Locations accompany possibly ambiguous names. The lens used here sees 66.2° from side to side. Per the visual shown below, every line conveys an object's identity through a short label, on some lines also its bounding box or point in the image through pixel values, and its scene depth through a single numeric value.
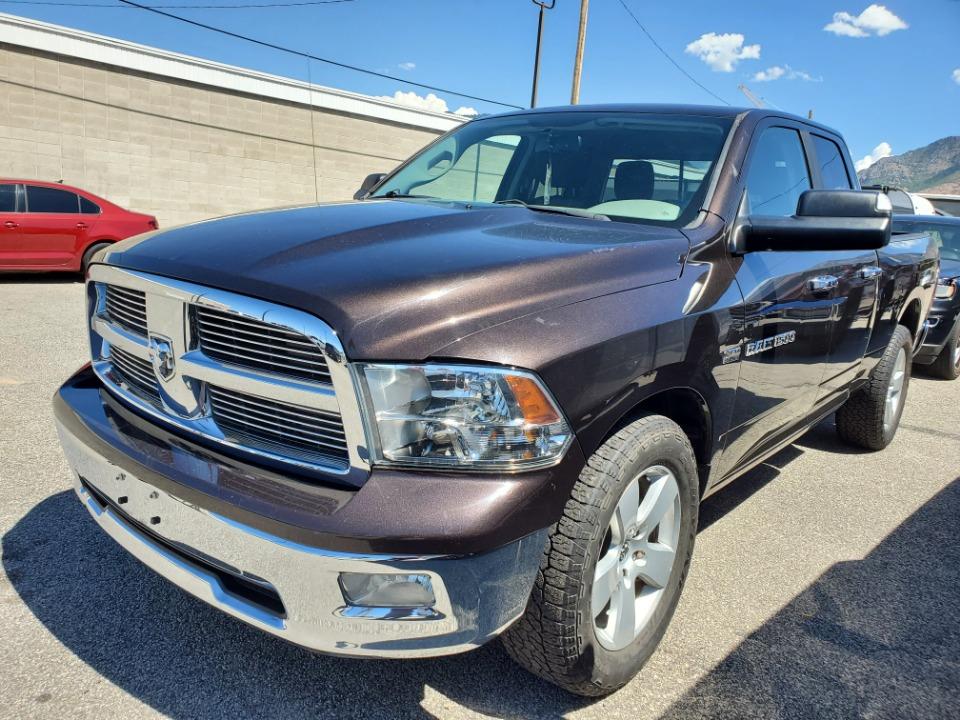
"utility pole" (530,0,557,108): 26.58
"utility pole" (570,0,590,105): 19.23
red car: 10.02
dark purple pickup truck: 1.66
